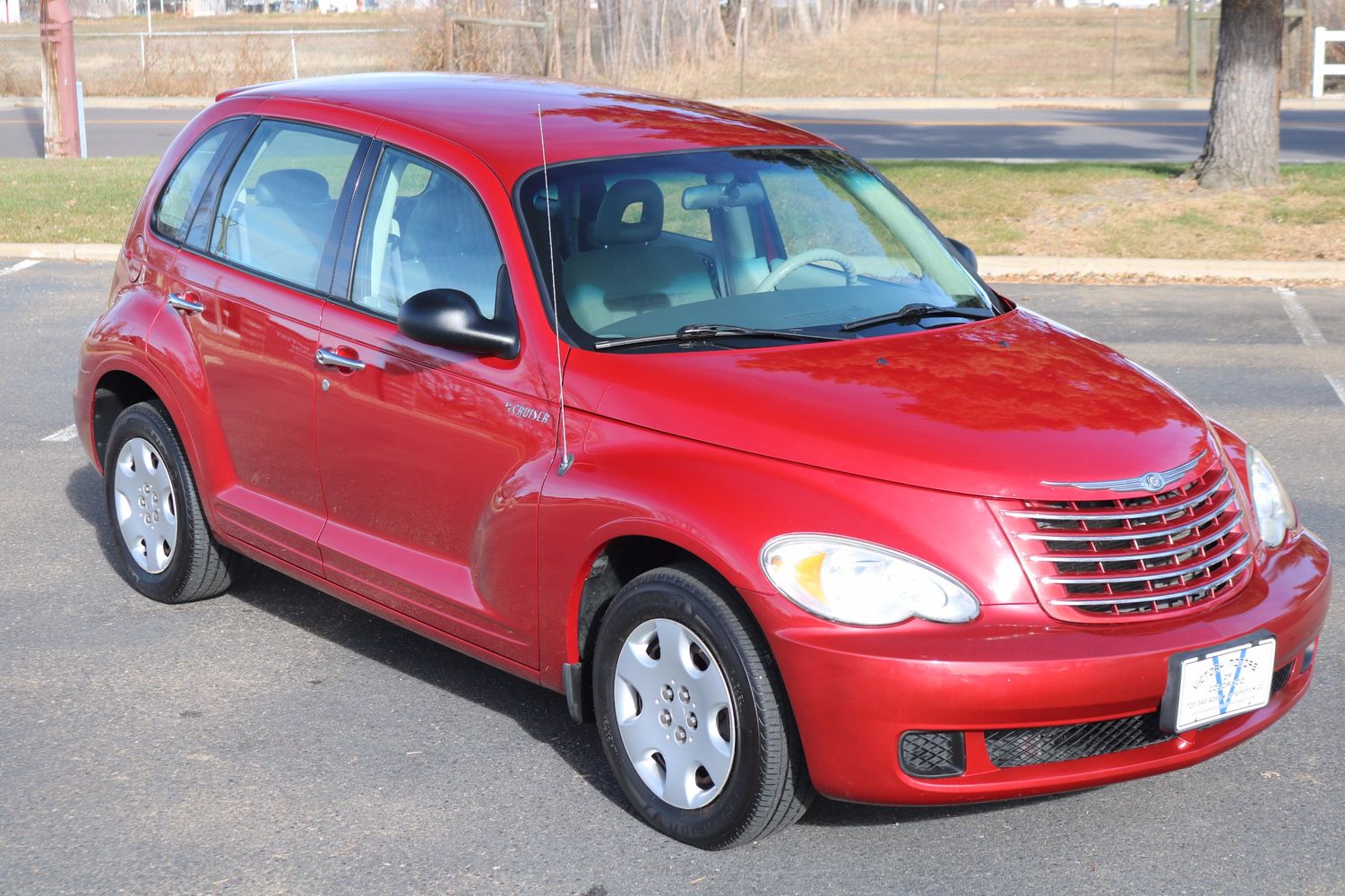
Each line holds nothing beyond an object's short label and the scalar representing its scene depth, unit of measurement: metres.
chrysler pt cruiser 3.66
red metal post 18.67
